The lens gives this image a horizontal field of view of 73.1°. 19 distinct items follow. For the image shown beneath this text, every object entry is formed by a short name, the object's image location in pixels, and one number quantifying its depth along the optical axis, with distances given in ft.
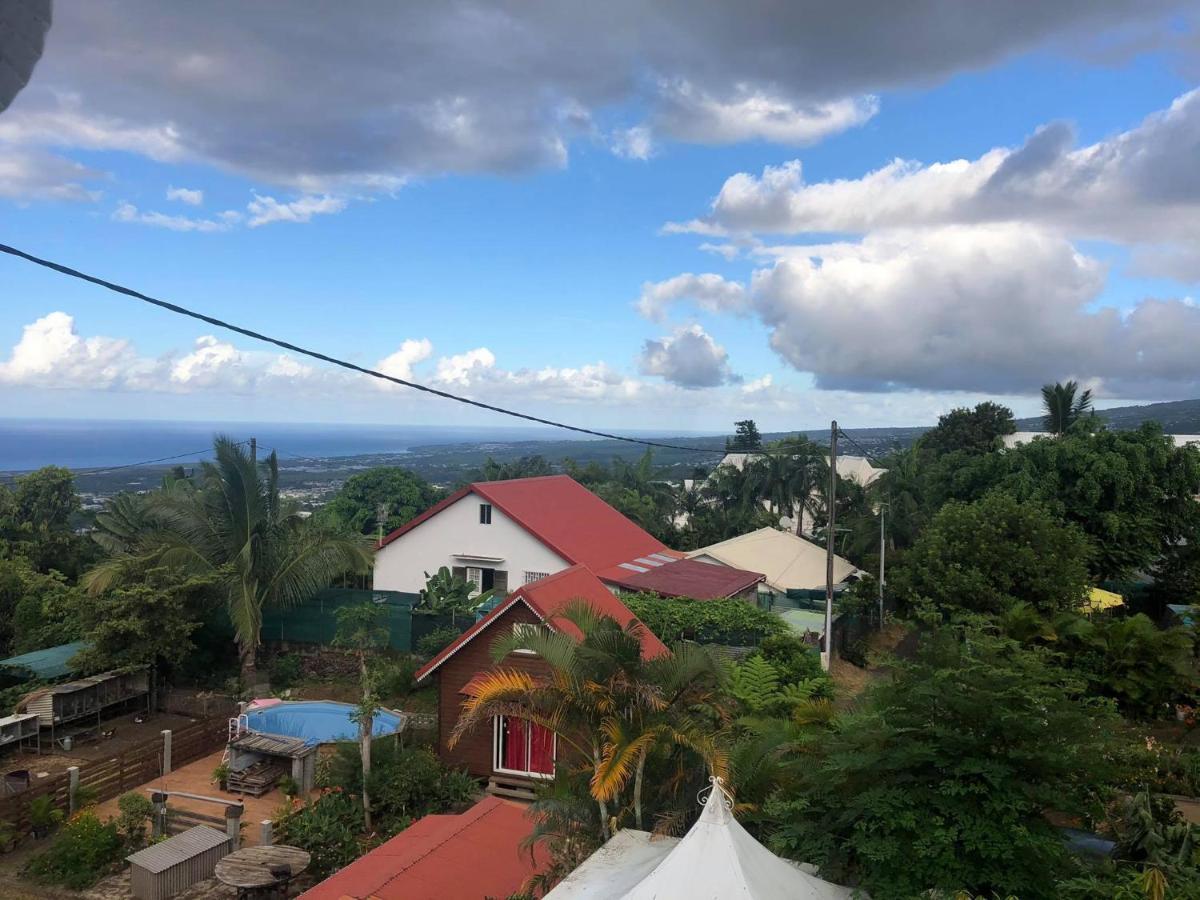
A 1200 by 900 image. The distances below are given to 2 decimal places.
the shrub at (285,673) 68.33
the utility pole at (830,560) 57.36
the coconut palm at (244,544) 65.05
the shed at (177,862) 35.22
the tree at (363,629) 66.49
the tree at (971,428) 138.31
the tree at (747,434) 193.26
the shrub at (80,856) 37.45
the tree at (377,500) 147.02
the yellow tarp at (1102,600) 71.16
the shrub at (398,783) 42.70
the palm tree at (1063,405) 115.85
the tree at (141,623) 58.95
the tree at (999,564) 64.13
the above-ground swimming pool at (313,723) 51.13
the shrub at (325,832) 38.58
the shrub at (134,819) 40.78
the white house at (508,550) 79.71
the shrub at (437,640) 67.21
